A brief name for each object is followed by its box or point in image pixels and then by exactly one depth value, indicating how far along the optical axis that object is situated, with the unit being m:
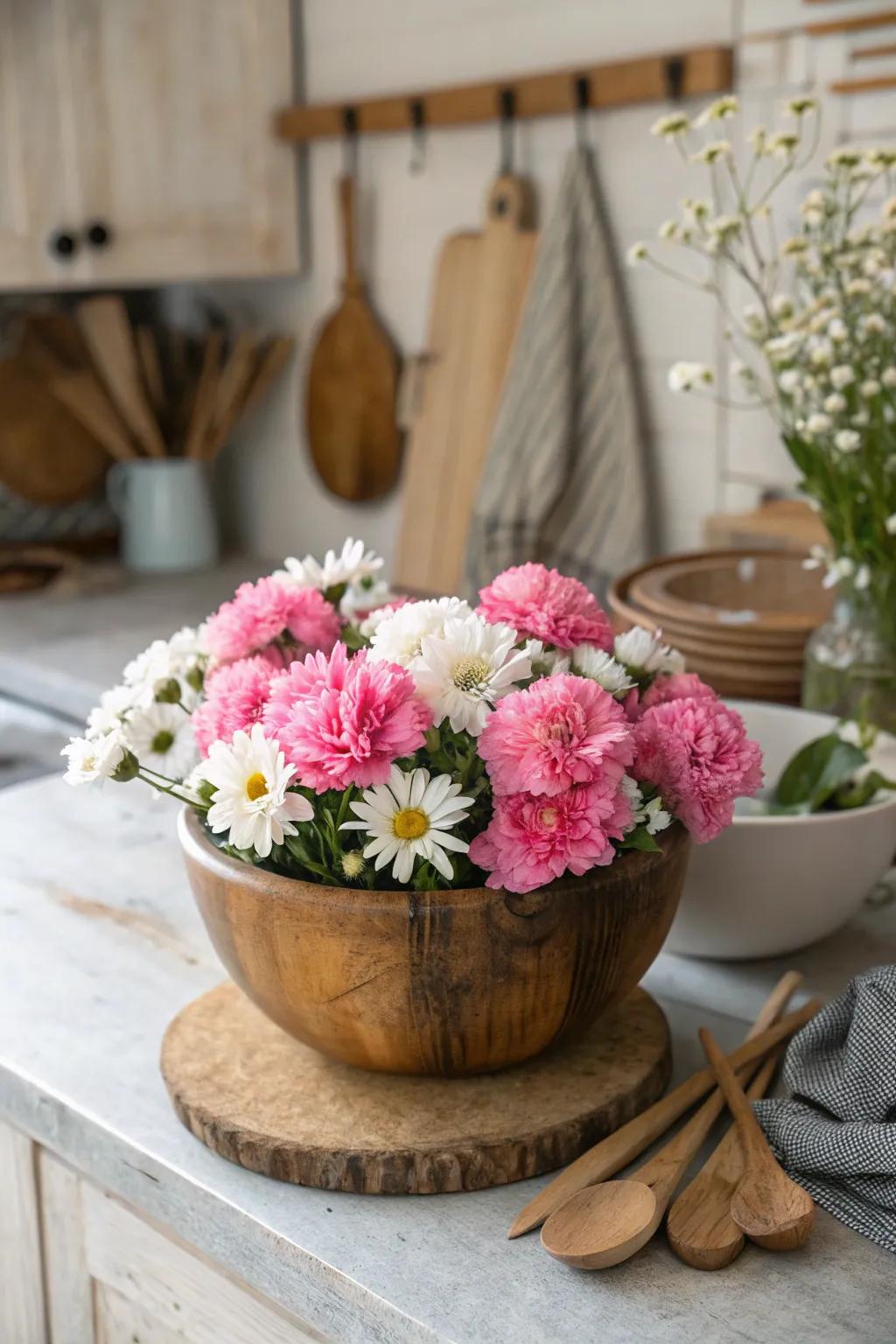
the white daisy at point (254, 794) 0.72
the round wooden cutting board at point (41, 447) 2.48
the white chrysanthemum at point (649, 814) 0.76
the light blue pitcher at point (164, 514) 2.54
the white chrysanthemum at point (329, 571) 0.93
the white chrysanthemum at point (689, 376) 1.20
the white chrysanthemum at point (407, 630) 0.77
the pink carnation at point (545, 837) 0.72
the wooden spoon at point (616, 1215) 0.69
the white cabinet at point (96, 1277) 0.81
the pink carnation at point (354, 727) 0.71
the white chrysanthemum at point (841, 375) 1.14
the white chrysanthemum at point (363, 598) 0.96
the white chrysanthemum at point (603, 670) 0.80
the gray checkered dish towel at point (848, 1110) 0.74
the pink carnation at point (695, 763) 0.79
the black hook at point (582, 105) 1.94
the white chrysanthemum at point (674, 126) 1.19
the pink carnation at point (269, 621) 0.88
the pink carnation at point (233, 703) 0.80
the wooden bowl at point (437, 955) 0.73
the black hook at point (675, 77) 1.83
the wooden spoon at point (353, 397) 2.34
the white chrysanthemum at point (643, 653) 0.86
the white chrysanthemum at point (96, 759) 0.78
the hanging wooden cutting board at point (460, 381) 2.09
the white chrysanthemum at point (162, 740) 0.85
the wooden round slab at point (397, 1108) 0.76
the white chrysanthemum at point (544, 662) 0.79
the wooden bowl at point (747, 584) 1.47
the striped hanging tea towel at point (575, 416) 1.94
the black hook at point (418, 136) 2.17
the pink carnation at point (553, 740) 0.72
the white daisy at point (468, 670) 0.74
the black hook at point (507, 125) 2.04
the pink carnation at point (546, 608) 0.82
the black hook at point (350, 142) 2.28
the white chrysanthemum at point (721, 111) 1.13
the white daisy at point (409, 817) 0.72
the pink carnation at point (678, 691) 0.84
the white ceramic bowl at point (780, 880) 0.96
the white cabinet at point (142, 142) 2.16
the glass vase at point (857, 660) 1.20
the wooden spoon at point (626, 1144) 0.73
